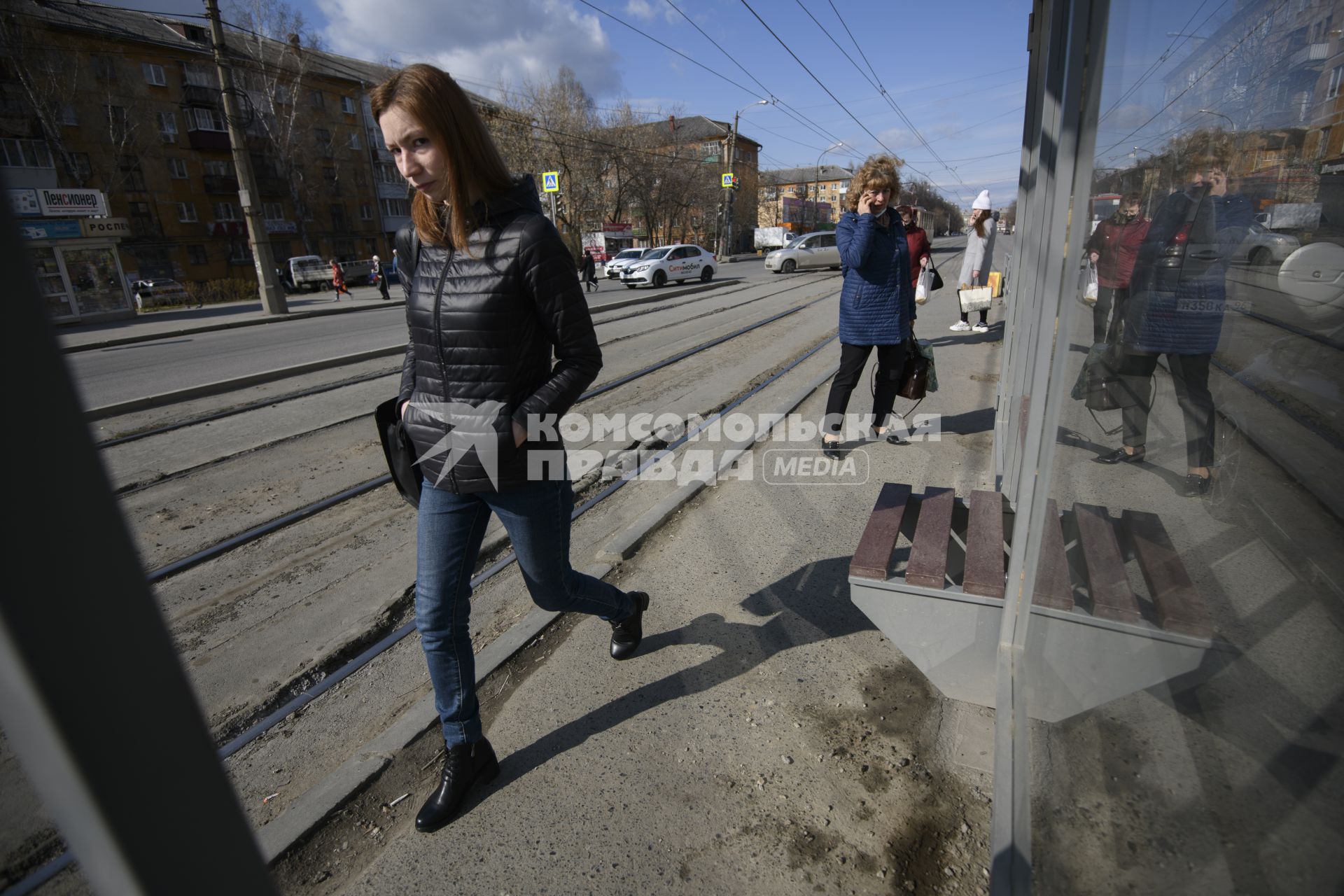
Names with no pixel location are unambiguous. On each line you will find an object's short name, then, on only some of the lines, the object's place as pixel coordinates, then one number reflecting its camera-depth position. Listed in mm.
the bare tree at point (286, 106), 38312
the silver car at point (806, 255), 28969
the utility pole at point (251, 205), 16228
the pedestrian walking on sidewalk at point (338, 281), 28306
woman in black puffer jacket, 1956
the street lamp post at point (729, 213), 40303
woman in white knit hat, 9945
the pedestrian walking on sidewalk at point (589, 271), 25438
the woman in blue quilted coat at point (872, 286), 4543
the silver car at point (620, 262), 33312
